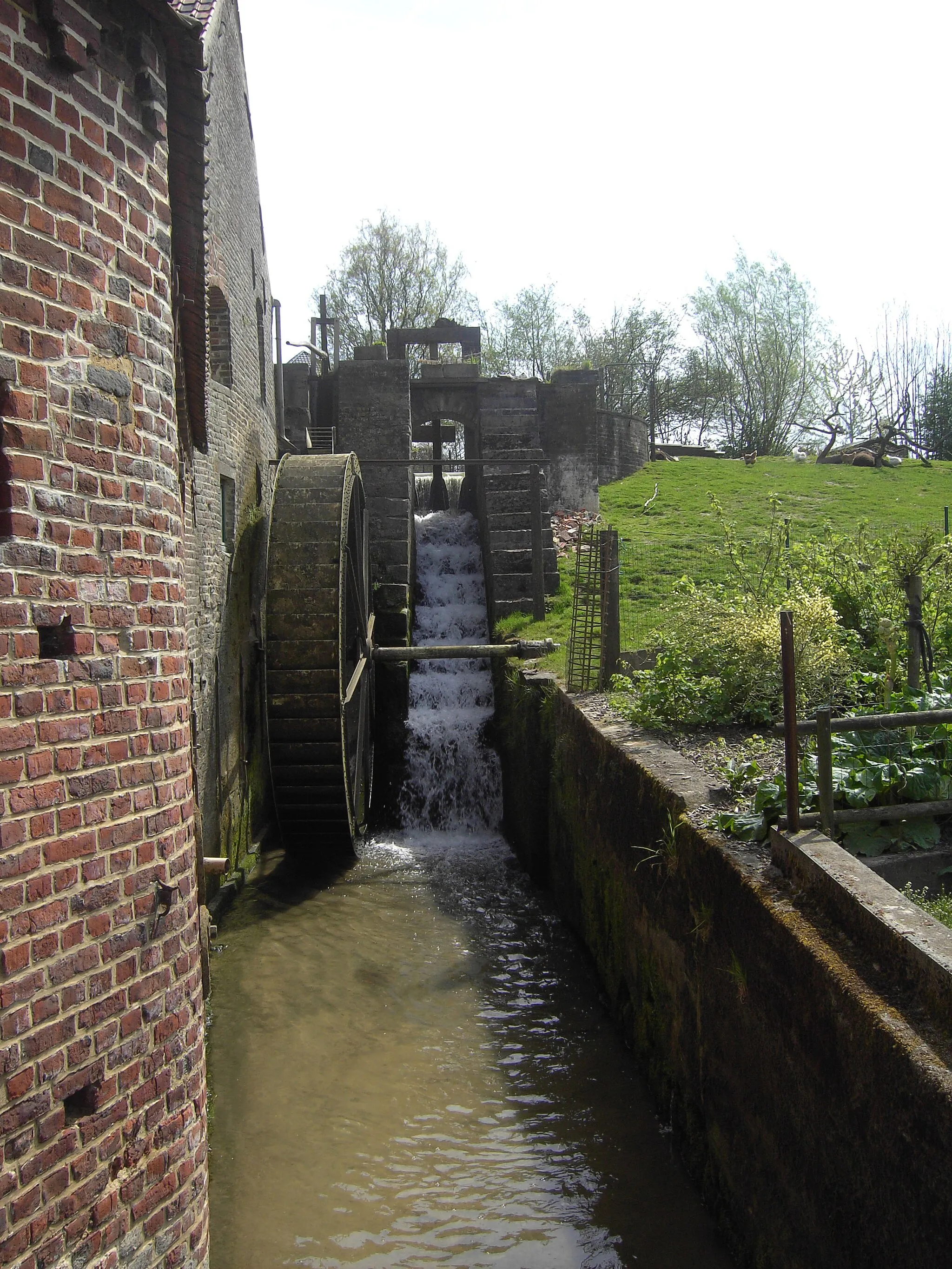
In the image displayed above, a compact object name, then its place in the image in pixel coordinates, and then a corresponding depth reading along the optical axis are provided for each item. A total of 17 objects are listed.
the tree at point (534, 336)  28.36
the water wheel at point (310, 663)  8.26
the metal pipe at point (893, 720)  4.04
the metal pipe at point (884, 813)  3.98
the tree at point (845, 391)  26.19
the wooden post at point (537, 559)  11.47
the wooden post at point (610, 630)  7.75
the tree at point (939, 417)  26.81
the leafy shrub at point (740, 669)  6.26
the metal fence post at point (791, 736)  3.83
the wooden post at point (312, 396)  16.03
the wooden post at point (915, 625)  5.73
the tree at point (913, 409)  25.89
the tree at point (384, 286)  26.06
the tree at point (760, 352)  28.86
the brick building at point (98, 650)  1.96
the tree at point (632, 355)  27.94
